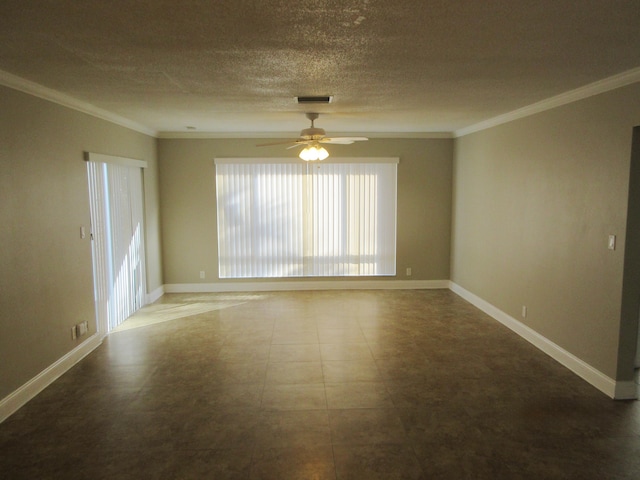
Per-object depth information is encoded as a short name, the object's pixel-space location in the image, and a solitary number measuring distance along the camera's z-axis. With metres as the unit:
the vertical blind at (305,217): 7.04
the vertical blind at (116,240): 4.89
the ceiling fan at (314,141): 4.84
